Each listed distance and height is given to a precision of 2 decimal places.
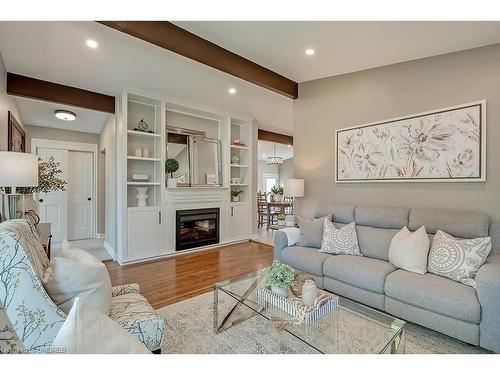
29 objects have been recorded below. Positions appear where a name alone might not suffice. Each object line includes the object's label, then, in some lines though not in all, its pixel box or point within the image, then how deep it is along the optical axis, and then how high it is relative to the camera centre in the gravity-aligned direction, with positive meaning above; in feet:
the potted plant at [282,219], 18.44 -2.51
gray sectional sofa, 5.64 -2.59
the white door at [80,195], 17.66 -0.73
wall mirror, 14.82 +1.78
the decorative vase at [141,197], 13.48 -0.66
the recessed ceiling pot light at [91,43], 8.33 +4.79
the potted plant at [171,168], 13.94 +0.96
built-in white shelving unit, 12.63 +0.00
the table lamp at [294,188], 12.04 -0.14
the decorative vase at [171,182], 13.96 +0.16
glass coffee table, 4.64 -2.96
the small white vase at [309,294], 5.73 -2.51
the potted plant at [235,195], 17.53 -0.71
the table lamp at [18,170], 6.72 +0.42
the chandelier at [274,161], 29.43 +2.83
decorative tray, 5.49 -2.79
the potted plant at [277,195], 25.48 -1.03
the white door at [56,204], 16.62 -1.32
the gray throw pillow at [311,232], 9.81 -1.88
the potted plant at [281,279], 6.22 -2.36
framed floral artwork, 8.08 +1.39
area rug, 5.91 -3.90
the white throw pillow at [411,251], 7.25 -1.97
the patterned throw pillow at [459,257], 6.38 -1.92
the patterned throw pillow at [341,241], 8.95 -2.03
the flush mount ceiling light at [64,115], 13.79 +3.93
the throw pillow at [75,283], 3.97 -1.60
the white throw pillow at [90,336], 2.12 -1.34
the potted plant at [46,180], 9.53 +0.19
